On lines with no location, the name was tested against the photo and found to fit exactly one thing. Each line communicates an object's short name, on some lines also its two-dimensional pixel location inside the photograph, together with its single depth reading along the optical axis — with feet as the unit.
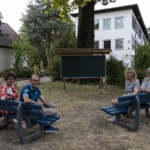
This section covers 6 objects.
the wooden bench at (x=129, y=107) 11.76
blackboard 24.77
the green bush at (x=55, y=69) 33.16
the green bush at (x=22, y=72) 47.52
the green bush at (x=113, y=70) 30.03
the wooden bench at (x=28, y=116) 9.96
